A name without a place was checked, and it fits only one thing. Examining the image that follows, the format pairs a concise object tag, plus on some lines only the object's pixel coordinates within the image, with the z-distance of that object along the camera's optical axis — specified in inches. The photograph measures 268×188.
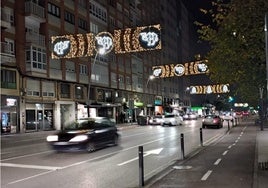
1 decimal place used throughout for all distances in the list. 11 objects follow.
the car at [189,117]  2203.7
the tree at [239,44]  303.5
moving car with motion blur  463.4
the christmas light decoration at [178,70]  1276.8
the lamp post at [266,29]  216.4
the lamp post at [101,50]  817.4
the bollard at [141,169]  264.2
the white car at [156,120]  1482.4
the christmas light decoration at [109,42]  732.4
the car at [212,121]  1113.8
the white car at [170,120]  1354.7
